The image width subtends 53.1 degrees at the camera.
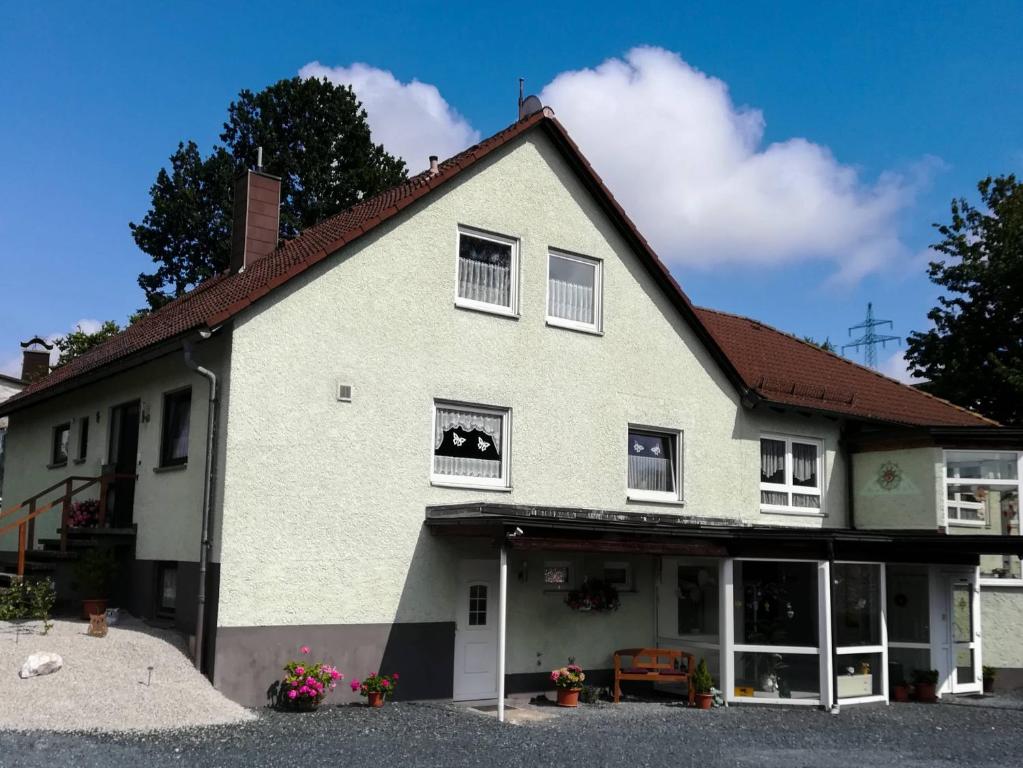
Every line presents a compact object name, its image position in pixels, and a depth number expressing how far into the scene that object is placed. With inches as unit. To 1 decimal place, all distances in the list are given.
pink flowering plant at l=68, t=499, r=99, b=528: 681.0
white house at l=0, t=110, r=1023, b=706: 550.9
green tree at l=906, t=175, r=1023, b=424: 1171.9
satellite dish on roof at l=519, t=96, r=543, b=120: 712.4
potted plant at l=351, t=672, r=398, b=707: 549.0
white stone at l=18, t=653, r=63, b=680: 480.7
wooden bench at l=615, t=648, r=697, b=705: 637.9
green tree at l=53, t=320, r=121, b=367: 1367.6
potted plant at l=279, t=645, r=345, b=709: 517.0
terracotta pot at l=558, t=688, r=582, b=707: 603.8
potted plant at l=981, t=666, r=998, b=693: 760.3
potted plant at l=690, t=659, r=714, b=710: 619.2
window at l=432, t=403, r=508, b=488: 616.1
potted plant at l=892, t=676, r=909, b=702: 697.6
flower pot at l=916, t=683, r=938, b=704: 700.7
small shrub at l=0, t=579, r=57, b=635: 582.6
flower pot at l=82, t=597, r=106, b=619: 599.2
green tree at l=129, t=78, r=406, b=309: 1552.7
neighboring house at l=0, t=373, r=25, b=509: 1429.6
